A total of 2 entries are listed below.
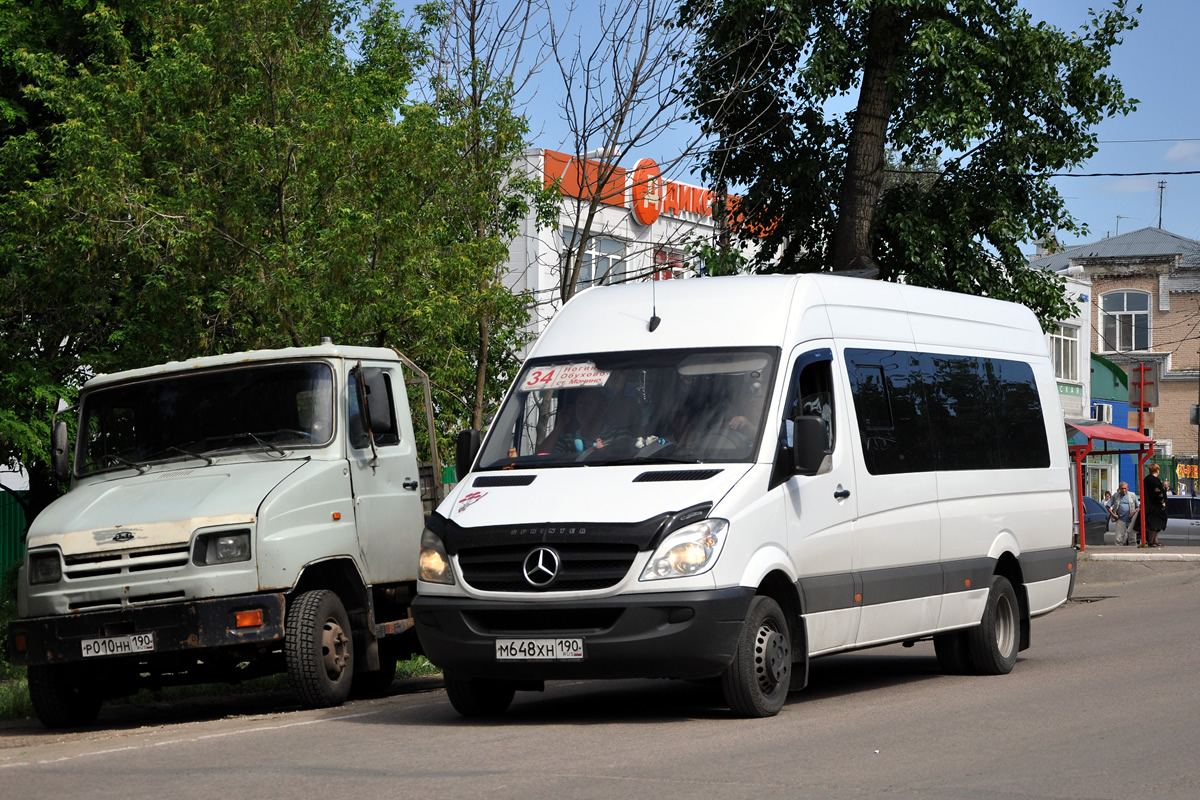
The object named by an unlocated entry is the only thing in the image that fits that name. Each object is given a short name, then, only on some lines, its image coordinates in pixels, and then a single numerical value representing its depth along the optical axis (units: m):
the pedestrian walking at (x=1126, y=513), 43.88
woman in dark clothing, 39.38
